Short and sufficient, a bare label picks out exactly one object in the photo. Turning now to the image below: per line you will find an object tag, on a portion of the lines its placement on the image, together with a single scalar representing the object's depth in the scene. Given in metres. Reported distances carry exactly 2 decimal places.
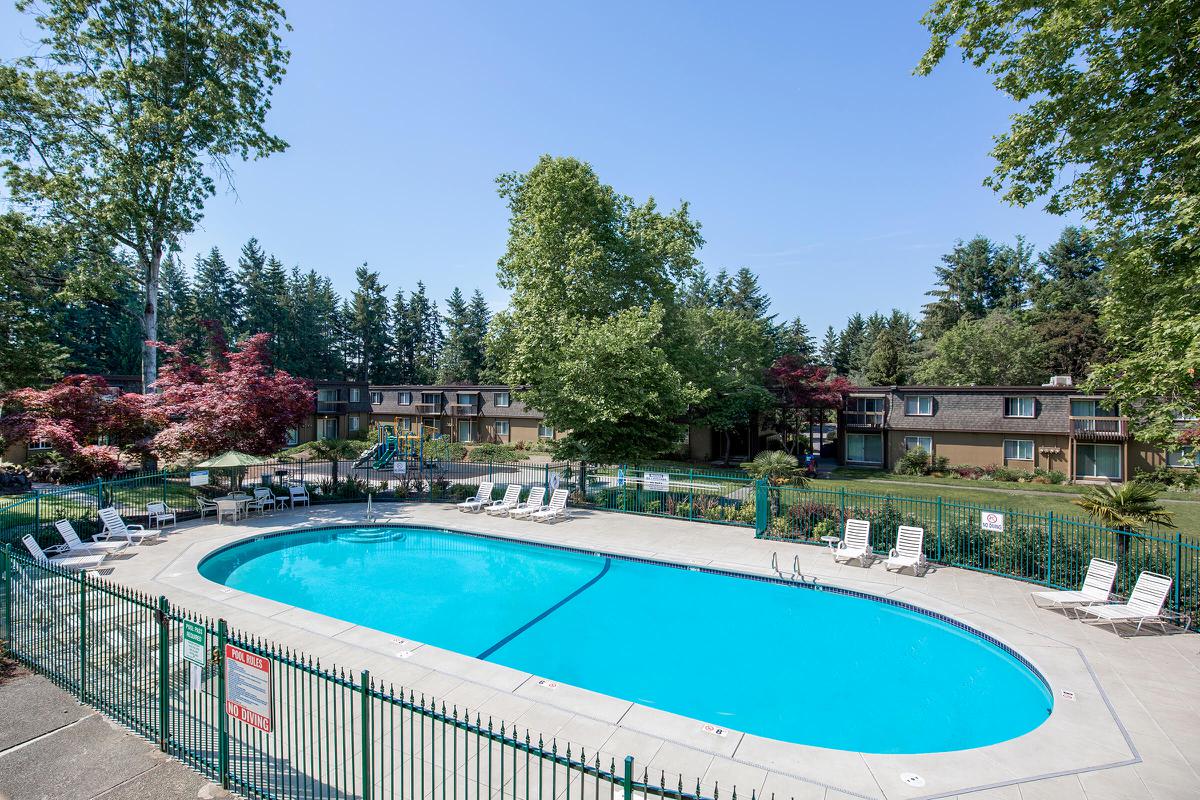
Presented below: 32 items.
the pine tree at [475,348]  62.38
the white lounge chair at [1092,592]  10.45
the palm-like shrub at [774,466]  26.89
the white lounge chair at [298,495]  20.64
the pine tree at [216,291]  58.50
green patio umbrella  17.42
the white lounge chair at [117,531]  14.56
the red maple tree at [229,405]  18.72
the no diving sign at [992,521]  12.84
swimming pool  8.38
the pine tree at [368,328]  65.44
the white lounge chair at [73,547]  13.29
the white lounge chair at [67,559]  11.84
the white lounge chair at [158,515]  16.64
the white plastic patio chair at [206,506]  18.45
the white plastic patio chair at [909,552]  13.22
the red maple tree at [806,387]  33.47
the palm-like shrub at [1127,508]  11.55
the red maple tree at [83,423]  17.23
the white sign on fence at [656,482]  19.02
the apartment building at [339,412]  45.06
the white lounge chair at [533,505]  19.25
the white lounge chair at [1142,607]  9.69
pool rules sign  5.11
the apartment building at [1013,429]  28.39
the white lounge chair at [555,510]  18.83
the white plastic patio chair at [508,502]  19.63
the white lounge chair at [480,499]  20.31
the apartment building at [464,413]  42.53
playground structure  31.02
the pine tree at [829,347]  76.62
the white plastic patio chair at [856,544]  14.07
